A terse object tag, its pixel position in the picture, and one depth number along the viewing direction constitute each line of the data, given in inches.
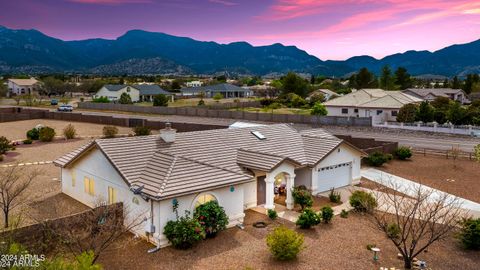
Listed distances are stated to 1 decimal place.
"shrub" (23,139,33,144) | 1684.3
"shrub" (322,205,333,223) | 775.1
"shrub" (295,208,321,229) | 744.3
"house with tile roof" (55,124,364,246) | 695.1
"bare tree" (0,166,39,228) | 711.7
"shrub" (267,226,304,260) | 601.6
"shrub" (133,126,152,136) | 1753.2
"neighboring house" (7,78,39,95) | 4950.8
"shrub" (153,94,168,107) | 3299.7
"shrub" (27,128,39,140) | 1775.3
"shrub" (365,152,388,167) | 1309.7
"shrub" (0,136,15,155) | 1403.8
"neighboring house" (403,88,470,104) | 3377.0
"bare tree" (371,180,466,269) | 608.4
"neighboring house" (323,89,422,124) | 2333.9
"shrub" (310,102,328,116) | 2571.4
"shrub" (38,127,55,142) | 1739.7
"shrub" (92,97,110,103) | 3555.6
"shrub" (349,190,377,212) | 823.8
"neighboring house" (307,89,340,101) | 3967.8
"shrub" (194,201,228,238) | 695.7
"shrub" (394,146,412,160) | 1414.9
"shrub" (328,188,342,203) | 922.7
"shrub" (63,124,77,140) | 1812.3
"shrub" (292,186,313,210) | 850.8
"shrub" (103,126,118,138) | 1816.3
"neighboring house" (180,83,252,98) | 4867.1
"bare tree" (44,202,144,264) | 580.8
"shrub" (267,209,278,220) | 802.2
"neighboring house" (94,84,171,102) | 3978.8
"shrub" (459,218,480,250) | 660.7
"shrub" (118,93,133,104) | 3617.1
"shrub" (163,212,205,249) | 649.6
